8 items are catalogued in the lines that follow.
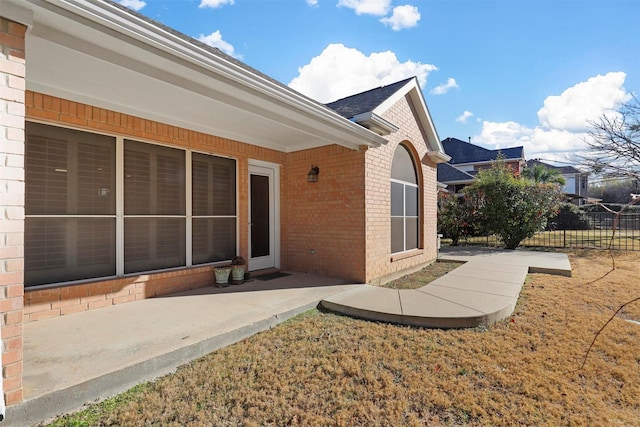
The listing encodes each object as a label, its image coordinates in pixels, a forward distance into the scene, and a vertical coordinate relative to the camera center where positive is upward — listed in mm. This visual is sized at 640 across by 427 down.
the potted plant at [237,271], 6109 -1122
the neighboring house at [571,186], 34881 +3162
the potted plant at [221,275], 5883 -1166
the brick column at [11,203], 2268 +95
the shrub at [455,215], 14320 -76
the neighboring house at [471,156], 28500 +5692
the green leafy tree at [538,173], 25469 +3329
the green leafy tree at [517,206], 12430 +283
